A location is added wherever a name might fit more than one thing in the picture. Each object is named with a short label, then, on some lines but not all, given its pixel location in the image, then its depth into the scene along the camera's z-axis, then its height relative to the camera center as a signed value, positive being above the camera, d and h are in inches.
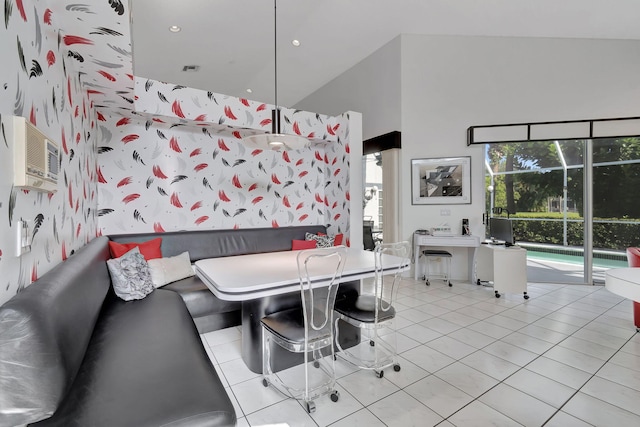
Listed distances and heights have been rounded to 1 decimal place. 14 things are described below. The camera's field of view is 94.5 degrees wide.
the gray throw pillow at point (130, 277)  98.7 -23.4
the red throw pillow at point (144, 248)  121.5 -16.3
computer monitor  166.0 -13.8
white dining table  72.9 -19.4
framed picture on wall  186.7 +16.8
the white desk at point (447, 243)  175.0 -21.8
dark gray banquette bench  37.4 -28.0
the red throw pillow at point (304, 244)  159.8 -19.7
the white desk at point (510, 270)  156.3 -33.7
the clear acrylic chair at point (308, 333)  72.1 -31.3
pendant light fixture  94.2 +22.4
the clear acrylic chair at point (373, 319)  83.8 -32.0
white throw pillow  113.6 -24.1
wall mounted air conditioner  48.0 +9.9
